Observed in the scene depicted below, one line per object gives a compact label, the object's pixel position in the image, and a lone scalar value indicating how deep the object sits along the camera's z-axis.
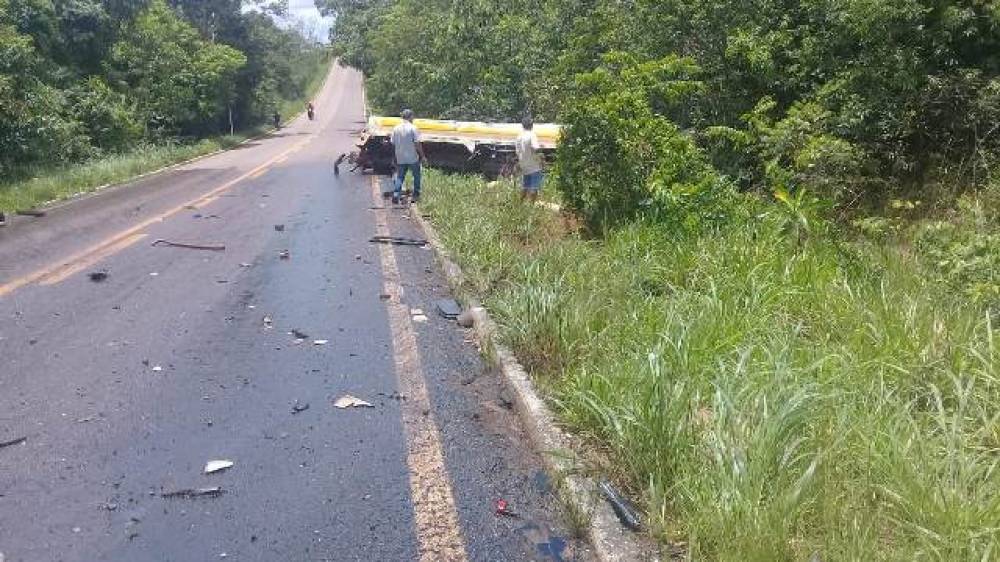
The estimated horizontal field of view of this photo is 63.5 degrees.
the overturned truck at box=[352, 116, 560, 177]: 18.27
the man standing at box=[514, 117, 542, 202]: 12.34
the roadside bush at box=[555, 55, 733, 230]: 7.93
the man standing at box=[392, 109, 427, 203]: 14.55
